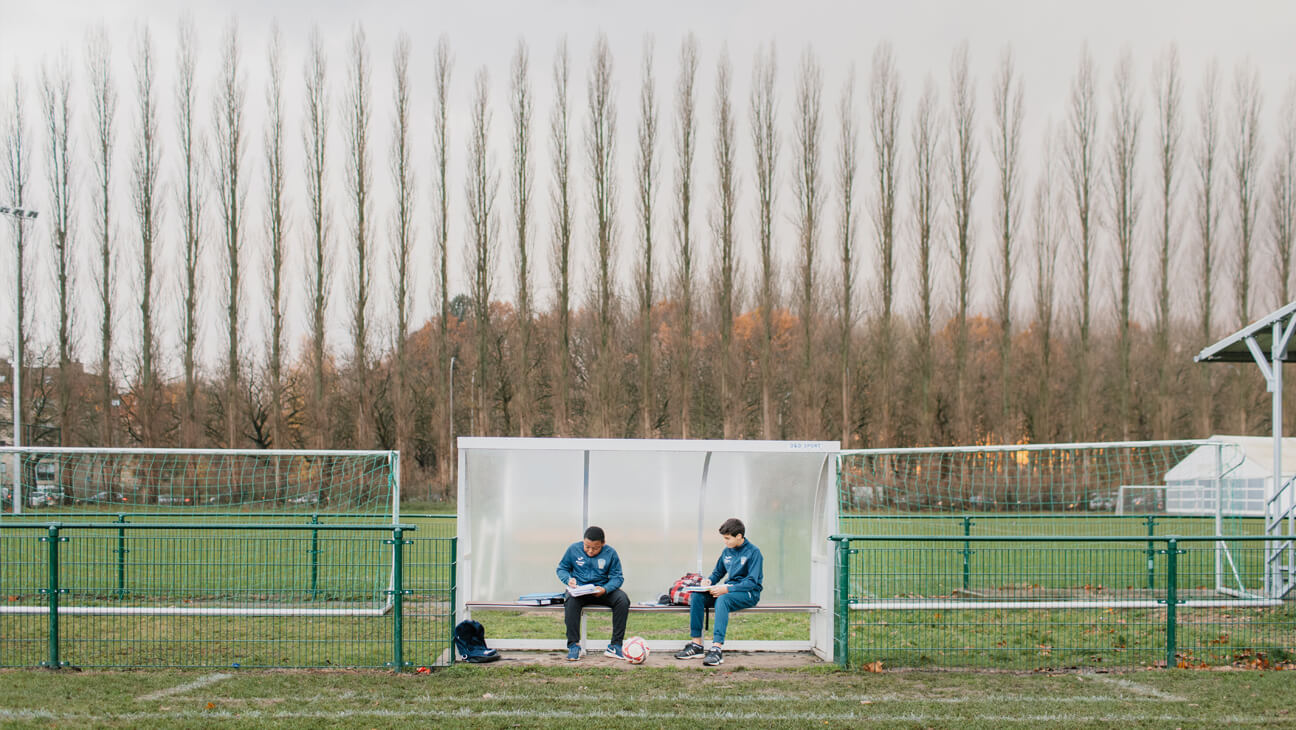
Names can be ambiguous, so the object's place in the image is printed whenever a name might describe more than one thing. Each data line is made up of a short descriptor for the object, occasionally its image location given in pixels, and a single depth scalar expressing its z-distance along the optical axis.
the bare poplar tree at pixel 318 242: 35.78
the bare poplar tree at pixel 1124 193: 37.81
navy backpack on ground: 8.84
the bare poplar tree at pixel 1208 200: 38.41
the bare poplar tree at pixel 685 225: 35.72
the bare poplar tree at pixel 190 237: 35.03
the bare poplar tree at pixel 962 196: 37.34
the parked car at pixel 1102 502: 30.45
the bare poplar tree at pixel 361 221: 36.00
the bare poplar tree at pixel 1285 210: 38.25
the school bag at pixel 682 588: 9.56
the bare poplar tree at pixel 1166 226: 38.09
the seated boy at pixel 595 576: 9.21
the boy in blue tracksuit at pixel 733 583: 9.18
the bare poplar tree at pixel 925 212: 37.16
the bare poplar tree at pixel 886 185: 37.06
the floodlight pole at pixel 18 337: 27.44
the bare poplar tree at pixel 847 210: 36.84
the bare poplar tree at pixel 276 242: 35.31
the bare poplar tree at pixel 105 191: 34.97
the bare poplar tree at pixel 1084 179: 37.84
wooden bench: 9.45
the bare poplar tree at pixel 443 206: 36.56
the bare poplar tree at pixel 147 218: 34.88
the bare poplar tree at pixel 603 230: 35.31
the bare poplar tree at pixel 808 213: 36.19
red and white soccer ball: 8.88
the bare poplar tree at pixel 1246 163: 38.34
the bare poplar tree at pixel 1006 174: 37.53
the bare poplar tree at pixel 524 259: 36.06
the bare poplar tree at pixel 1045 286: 37.84
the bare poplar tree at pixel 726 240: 35.72
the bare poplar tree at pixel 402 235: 36.37
